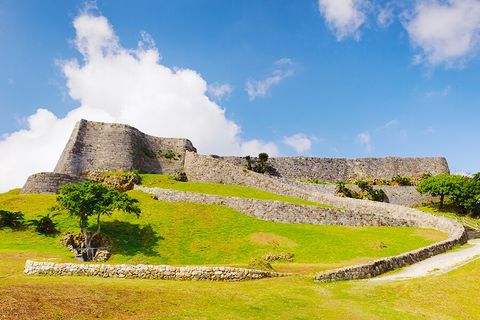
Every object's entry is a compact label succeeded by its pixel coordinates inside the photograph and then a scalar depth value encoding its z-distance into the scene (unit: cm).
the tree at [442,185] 7112
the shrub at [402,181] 8550
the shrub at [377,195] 7600
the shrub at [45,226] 4050
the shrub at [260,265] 2698
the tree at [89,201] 3841
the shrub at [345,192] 7338
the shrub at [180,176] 7460
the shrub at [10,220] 4102
